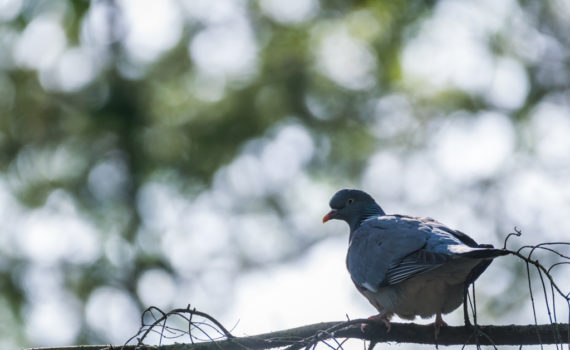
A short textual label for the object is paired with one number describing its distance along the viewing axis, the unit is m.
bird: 8.42
